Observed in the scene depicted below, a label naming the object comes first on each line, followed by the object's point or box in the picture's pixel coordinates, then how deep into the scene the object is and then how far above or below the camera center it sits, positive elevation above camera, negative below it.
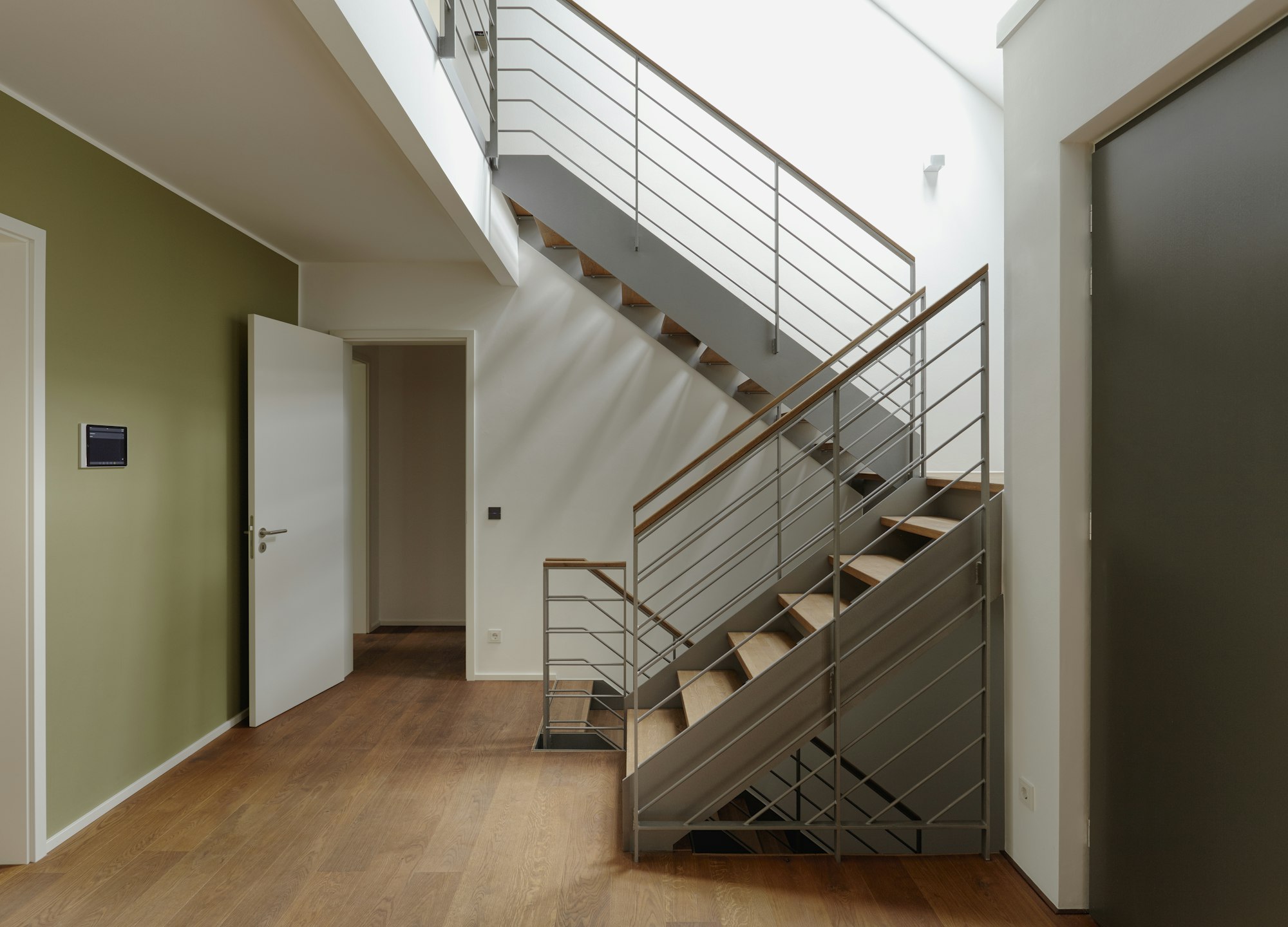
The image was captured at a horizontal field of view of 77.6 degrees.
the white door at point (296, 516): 4.09 -0.29
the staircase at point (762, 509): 2.67 -0.22
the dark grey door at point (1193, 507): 1.64 -0.11
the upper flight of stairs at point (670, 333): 4.58 +0.76
